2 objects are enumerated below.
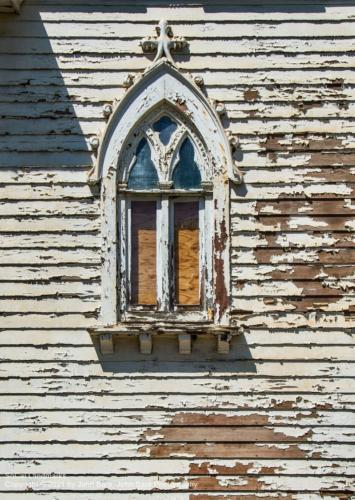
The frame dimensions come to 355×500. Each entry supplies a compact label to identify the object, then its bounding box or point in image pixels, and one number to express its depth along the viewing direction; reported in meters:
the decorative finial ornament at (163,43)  14.32
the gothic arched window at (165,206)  14.05
